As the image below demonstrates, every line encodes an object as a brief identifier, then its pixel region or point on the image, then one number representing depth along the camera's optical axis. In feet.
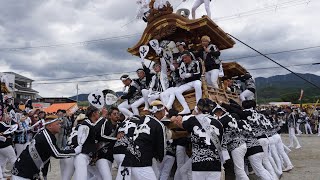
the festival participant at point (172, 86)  26.21
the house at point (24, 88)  155.00
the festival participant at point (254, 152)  22.62
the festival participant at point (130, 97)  29.89
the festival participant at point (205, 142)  17.17
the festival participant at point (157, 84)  28.32
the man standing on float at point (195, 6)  33.08
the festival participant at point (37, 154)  16.22
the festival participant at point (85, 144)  19.42
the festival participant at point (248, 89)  33.35
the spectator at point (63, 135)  47.00
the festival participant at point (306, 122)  78.24
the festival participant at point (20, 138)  35.05
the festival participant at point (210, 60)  27.96
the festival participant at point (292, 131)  50.21
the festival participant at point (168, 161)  24.63
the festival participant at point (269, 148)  25.20
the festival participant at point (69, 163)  20.15
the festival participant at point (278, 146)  30.40
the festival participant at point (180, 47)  29.04
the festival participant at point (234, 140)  21.12
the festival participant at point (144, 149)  16.43
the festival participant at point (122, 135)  18.29
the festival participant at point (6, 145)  28.96
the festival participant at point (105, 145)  20.49
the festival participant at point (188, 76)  25.61
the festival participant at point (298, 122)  73.97
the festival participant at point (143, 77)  30.55
